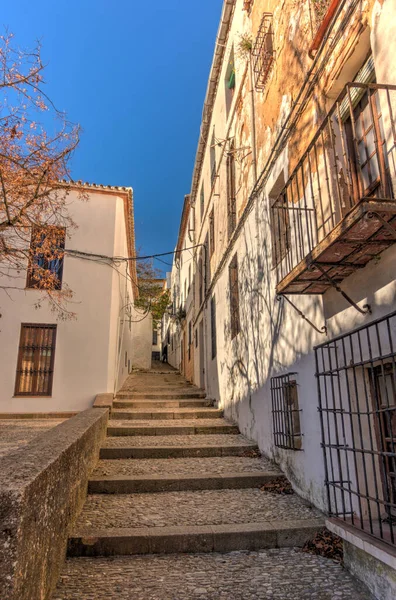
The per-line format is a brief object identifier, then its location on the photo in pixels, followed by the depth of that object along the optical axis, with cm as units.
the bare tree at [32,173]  557
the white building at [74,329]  964
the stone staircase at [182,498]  337
